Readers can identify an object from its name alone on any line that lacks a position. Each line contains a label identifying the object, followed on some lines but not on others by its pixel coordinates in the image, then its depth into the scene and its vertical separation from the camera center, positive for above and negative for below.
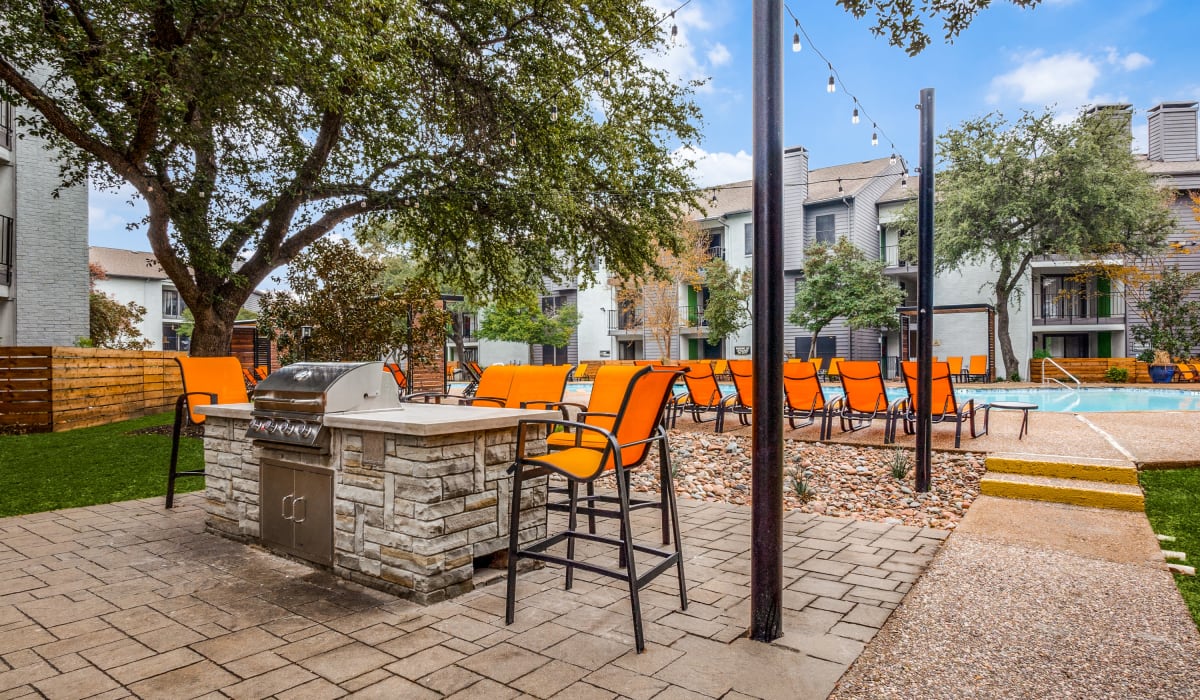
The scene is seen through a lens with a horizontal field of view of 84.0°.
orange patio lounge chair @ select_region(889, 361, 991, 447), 6.86 -0.57
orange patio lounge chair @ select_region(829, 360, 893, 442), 7.62 -0.48
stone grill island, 2.71 -0.65
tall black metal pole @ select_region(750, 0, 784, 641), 2.39 +0.08
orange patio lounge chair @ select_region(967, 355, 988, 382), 20.25 -0.52
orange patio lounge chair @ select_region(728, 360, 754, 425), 8.49 -0.46
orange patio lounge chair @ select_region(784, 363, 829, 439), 7.95 -0.51
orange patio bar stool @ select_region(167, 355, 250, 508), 4.44 -0.25
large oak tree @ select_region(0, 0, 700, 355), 6.62 +2.81
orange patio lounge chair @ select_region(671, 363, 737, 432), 8.72 -0.57
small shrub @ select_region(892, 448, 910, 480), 5.44 -0.95
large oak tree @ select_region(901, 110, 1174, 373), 18.62 +4.45
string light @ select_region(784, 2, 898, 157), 4.98 +2.52
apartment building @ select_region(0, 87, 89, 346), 11.42 +1.83
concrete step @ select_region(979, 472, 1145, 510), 4.36 -0.97
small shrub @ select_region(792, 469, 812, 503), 4.69 -0.98
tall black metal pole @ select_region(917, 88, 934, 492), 4.82 +0.47
